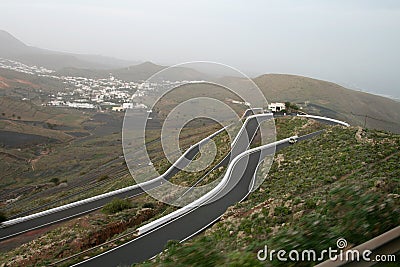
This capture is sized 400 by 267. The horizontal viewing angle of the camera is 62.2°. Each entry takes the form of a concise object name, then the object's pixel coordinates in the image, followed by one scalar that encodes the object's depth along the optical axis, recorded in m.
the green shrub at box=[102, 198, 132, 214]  16.45
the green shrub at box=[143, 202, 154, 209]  16.96
